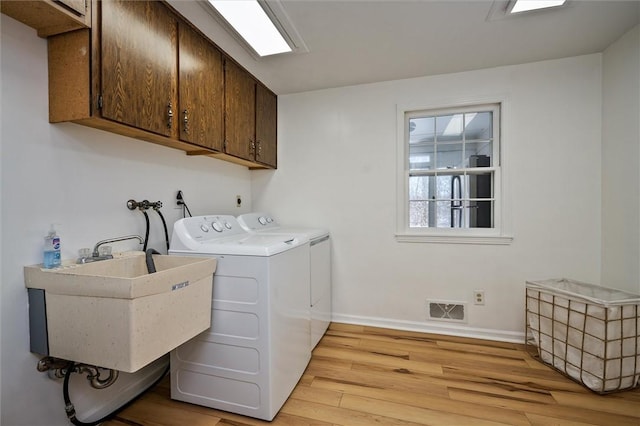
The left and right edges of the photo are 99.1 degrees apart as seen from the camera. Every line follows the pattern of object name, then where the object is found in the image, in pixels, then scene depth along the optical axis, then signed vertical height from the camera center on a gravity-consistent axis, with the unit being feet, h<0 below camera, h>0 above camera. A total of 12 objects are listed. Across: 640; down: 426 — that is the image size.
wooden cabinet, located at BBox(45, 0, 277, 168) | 3.81 +2.18
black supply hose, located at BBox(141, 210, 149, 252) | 5.55 -0.56
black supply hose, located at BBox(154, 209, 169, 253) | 5.86 -0.43
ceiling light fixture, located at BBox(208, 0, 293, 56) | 4.91 +3.69
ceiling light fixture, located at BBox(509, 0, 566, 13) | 4.97 +3.77
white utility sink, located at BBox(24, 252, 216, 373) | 3.37 -1.41
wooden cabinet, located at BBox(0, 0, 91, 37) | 3.34 +2.51
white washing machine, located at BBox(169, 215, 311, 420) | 4.70 -2.27
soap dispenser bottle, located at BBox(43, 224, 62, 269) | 3.95 -0.61
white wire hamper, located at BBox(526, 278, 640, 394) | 5.32 -2.63
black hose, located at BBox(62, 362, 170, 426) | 4.10 -3.06
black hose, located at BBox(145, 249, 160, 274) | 4.84 -0.95
